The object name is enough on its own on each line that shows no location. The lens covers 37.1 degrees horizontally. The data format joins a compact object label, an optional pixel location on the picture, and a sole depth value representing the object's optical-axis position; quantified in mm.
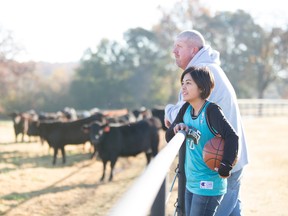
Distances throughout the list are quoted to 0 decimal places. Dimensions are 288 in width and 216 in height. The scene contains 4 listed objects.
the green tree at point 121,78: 46656
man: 3104
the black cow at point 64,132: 13453
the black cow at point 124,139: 10883
